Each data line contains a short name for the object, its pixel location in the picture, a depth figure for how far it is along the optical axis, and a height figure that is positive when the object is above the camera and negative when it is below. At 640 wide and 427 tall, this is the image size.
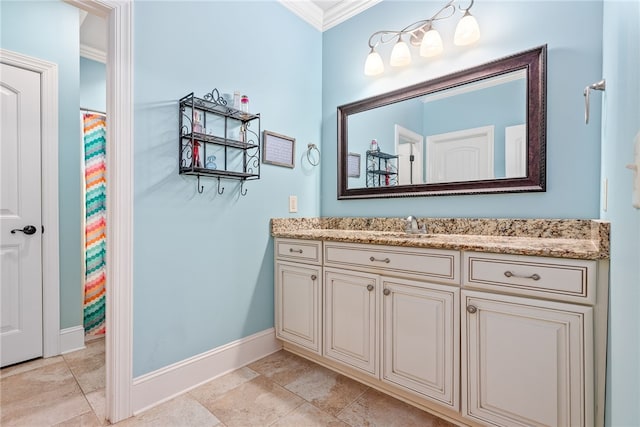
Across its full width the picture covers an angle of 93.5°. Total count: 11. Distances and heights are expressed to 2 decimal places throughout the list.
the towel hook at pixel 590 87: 1.18 +0.49
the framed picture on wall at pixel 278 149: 2.12 +0.44
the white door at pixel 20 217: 1.93 -0.05
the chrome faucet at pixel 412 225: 1.89 -0.10
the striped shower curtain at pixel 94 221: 2.49 -0.10
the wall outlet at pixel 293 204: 2.30 +0.04
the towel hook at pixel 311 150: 2.46 +0.48
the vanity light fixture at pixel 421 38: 1.74 +1.09
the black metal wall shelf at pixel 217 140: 1.68 +0.41
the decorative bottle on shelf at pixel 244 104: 1.91 +0.67
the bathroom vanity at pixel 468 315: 1.07 -0.47
